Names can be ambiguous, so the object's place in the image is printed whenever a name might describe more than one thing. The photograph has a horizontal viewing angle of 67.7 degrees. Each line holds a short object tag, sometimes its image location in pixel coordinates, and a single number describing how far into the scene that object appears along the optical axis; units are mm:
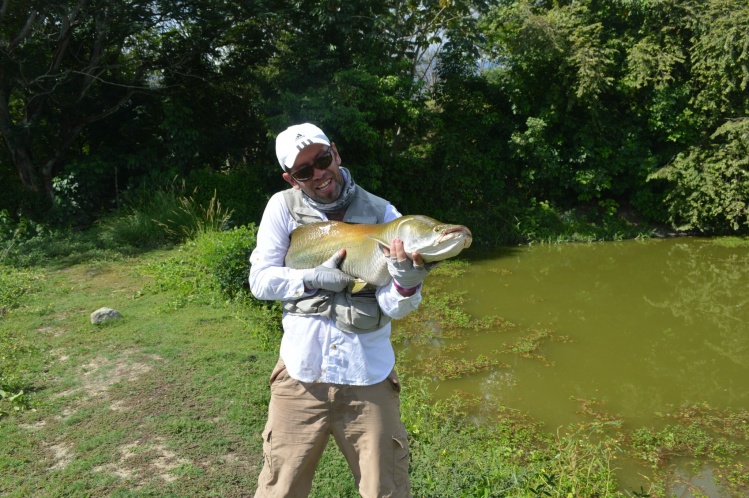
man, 1919
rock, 5418
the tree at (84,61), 9742
